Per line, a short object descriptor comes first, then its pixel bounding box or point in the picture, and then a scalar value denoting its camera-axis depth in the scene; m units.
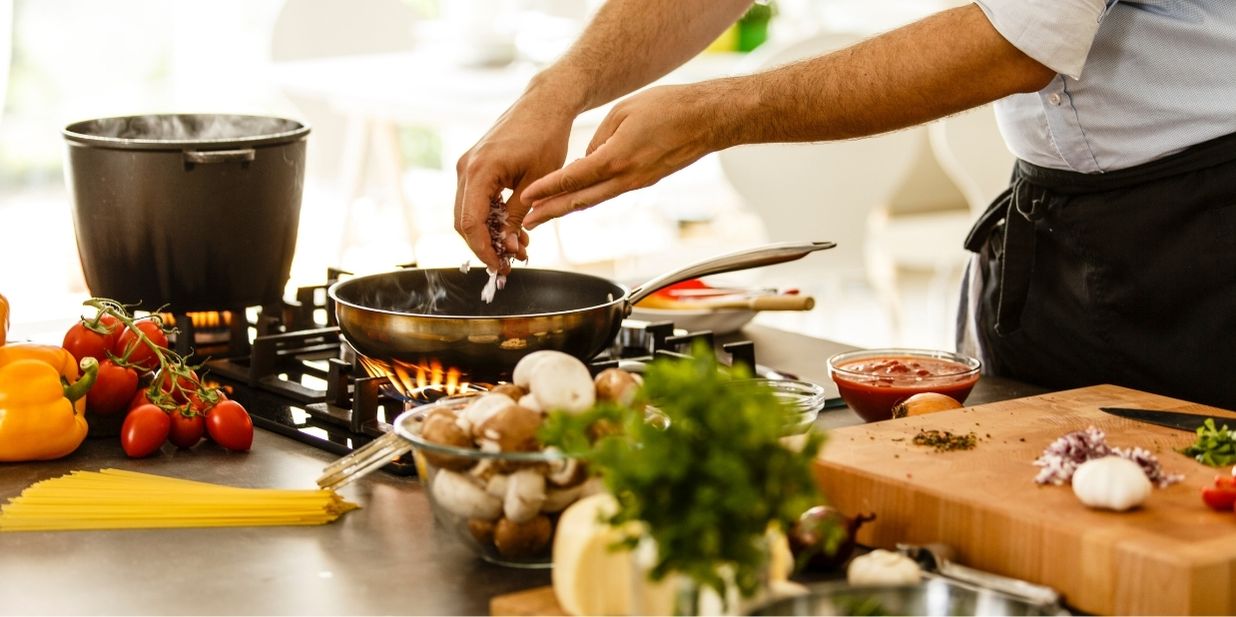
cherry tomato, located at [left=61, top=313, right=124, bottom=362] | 2.19
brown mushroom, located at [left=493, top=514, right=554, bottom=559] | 1.78
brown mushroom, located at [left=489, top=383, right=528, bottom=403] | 1.81
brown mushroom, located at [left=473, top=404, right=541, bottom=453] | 1.74
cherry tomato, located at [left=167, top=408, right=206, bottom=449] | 2.11
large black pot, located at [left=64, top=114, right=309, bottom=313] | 2.37
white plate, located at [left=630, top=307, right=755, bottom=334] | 2.58
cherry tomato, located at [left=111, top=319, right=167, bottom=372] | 2.20
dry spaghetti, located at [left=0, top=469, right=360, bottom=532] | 1.91
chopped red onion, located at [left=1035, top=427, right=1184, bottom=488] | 1.84
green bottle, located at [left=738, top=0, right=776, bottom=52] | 6.09
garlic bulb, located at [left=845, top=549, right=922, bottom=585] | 1.71
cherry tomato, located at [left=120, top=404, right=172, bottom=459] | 2.09
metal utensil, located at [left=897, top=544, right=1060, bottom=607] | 1.75
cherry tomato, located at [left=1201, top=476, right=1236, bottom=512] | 1.79
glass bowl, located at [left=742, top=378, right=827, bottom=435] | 2.15
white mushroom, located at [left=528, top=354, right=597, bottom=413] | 1.76
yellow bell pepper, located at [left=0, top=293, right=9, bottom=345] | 2.12
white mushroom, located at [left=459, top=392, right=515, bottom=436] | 1.75
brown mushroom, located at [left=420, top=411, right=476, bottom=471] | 1.76
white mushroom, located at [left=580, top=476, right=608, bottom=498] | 1.76
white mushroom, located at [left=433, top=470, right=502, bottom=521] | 1.77
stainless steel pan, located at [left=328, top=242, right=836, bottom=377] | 2.07
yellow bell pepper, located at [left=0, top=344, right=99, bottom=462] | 2.06
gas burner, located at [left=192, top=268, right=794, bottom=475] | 2.12
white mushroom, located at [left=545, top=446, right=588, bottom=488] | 1.74
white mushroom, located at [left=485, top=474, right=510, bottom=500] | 1.75
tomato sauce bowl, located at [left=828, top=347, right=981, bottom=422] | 2.18
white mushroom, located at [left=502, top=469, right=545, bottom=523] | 1.74
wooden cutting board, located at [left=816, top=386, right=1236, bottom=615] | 1.72
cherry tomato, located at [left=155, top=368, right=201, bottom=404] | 2.13
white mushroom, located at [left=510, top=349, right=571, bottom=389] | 1.80
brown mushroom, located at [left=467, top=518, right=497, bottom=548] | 1.79
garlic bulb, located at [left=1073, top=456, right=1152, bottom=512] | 1.77
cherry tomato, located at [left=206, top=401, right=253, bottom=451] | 2.10
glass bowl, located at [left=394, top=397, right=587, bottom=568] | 1.75
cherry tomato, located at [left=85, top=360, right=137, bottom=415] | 2.14
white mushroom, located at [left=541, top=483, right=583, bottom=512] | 1.76
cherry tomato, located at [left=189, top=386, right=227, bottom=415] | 2.12
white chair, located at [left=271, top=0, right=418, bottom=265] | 5.44
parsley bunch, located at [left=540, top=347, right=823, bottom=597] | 1.52
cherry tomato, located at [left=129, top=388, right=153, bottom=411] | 2.13
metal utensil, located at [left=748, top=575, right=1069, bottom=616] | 1.63
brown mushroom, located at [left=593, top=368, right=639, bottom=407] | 1.80
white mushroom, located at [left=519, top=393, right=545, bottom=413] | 1.77
